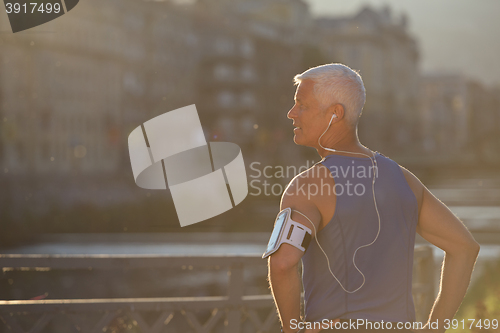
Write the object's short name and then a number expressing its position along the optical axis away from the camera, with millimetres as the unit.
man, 5582
